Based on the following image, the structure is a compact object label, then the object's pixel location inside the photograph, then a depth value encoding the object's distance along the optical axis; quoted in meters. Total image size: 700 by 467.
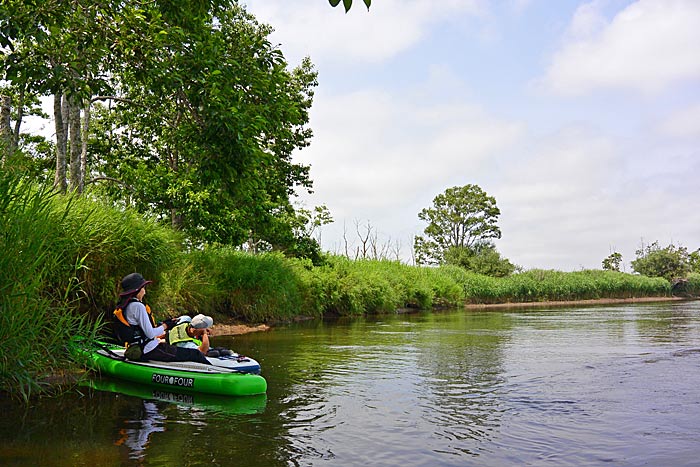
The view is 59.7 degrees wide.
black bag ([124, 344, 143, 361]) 7.11
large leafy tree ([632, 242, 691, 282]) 46.84
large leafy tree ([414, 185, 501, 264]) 50.84
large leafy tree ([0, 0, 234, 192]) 7.70
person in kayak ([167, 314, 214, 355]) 7.34
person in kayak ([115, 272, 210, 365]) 7.06
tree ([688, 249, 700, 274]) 50.02
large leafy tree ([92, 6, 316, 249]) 9.02
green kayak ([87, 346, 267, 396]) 6.51
